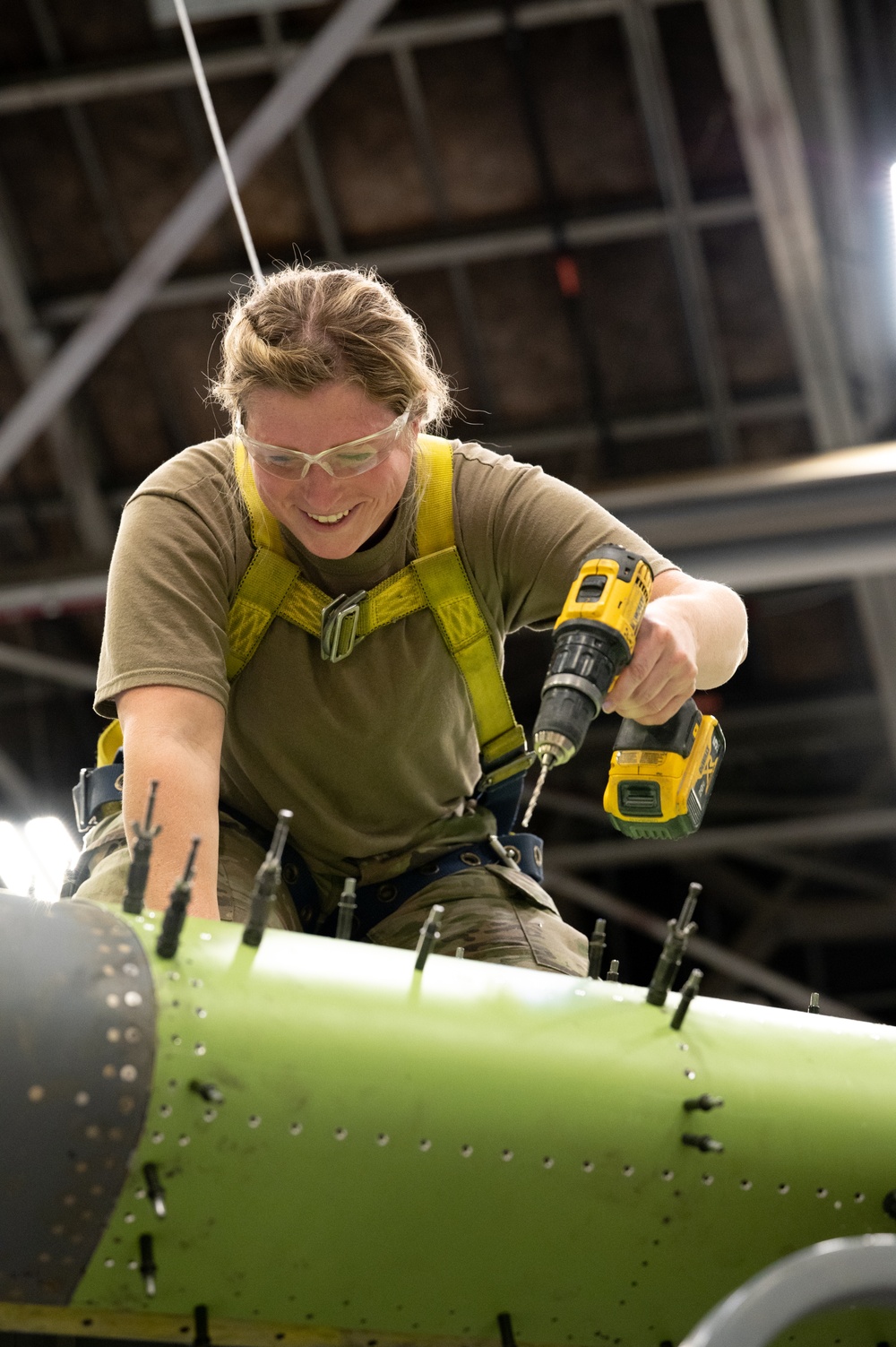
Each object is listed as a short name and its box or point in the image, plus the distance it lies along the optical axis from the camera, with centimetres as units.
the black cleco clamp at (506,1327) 212
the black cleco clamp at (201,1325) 209
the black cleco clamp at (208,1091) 204
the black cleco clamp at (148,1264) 205
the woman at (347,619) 243
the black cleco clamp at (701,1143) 211
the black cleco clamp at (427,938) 215
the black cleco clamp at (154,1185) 204
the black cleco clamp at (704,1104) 212
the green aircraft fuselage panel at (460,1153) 206
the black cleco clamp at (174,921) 209
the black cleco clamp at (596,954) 232
